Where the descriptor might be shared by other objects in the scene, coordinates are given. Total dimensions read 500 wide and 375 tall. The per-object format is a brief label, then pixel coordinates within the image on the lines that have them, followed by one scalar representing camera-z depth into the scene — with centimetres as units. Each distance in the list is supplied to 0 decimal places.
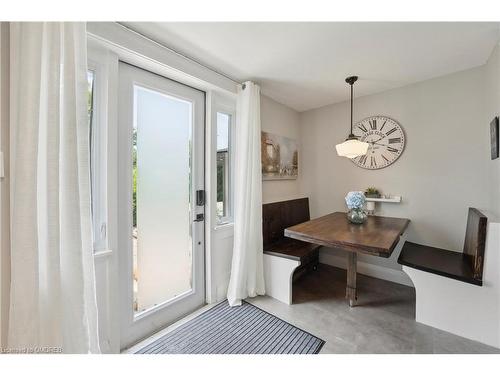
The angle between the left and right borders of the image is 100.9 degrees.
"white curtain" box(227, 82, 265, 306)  212
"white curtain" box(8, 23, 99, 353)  92
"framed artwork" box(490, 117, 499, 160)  169
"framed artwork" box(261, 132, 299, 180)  264
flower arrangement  214
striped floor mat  150
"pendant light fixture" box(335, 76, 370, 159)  200
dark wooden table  150
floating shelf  252
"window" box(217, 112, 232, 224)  227
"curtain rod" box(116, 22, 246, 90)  142
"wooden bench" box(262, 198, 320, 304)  210
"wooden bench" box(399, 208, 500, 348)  151
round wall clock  254
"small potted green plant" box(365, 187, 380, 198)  268
